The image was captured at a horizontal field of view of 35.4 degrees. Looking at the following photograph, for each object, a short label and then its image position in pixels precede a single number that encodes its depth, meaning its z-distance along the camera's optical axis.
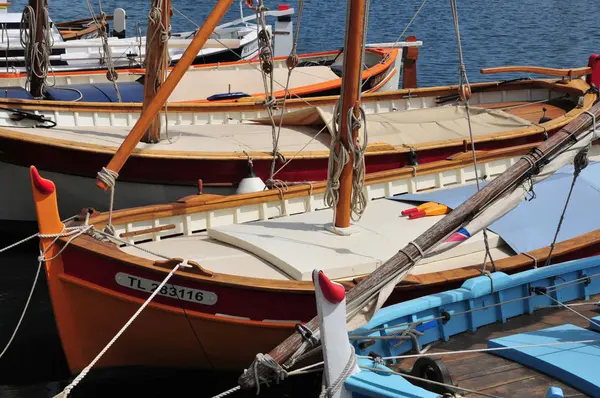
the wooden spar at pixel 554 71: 17.89
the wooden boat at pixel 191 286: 9.67
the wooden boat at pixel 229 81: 17.98
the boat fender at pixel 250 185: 13.64
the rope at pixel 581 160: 8.79
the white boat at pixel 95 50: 23.39
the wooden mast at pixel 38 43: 16.97
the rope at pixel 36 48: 17.03
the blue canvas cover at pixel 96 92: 17.53
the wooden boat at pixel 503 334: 7.52
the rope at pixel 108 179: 10.66
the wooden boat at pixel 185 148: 14.19
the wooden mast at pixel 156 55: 13.57
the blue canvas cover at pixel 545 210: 10.73
